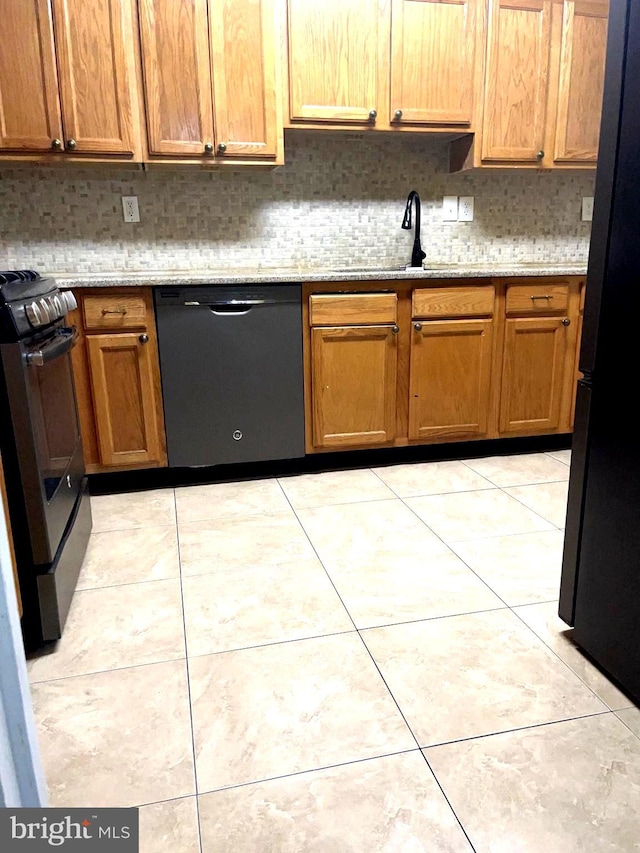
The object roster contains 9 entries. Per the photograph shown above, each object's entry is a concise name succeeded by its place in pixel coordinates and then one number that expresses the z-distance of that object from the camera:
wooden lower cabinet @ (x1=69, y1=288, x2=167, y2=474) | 2.48
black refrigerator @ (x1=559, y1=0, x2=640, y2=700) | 1.29
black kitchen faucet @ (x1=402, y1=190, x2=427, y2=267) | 3.08
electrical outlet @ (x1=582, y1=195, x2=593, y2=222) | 3.42
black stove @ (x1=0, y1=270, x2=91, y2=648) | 1.48
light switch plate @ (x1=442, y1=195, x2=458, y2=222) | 3.25
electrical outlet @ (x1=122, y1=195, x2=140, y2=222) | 2.90
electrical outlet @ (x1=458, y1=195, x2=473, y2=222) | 3.26
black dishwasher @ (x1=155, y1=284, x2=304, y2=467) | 2.56
